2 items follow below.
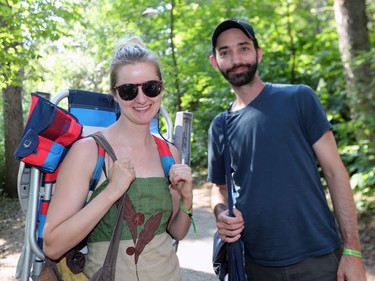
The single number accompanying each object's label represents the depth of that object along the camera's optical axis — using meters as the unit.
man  2.28
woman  1.81
